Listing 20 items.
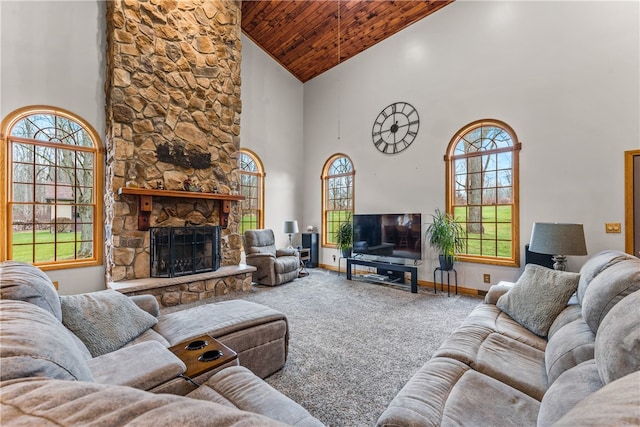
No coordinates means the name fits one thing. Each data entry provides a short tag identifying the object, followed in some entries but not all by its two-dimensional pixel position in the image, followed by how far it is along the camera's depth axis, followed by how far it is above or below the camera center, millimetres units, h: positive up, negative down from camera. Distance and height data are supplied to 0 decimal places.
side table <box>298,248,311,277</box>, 6195 -943
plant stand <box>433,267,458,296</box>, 4596 -970
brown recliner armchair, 5039 -830
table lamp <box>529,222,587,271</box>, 2809 -234
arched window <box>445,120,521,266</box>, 4238 +406
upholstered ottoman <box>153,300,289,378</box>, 1937 -810
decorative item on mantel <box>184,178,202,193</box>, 4336 +421
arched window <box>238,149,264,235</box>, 6184 +511
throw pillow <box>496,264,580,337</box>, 1939 -592
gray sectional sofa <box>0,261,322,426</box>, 527 -597
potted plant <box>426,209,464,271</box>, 4391 -356
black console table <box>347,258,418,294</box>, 4570 -889
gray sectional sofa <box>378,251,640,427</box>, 910 -687
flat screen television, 4805 -373
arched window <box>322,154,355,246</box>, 6301 +451
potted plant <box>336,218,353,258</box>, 5750 -495
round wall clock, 5215 +1640
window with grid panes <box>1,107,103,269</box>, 3715 +315
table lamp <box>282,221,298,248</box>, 6170 -282
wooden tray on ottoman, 1386 -741
